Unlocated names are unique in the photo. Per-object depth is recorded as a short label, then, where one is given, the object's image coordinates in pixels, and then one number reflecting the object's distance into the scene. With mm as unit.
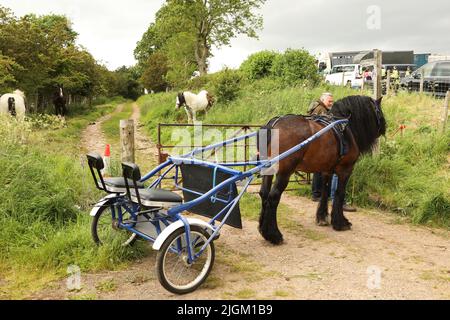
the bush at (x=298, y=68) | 15633
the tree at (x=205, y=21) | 27594
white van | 21088
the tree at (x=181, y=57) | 27775
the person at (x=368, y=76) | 17931
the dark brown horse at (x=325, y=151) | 4961
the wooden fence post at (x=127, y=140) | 5750
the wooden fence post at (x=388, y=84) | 12745
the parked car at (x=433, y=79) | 14078
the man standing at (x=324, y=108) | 6676
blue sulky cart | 3639
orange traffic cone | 5945
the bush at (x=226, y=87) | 15828
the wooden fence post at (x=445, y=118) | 8398
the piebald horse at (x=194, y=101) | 15156
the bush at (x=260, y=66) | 18594
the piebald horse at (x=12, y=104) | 11461
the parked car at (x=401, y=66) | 26181
